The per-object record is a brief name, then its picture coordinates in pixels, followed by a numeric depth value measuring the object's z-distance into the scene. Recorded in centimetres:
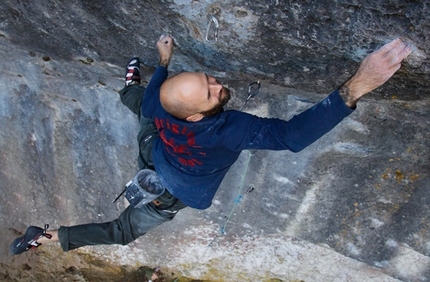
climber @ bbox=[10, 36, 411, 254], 154
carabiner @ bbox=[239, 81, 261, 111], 207
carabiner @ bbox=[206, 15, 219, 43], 175
